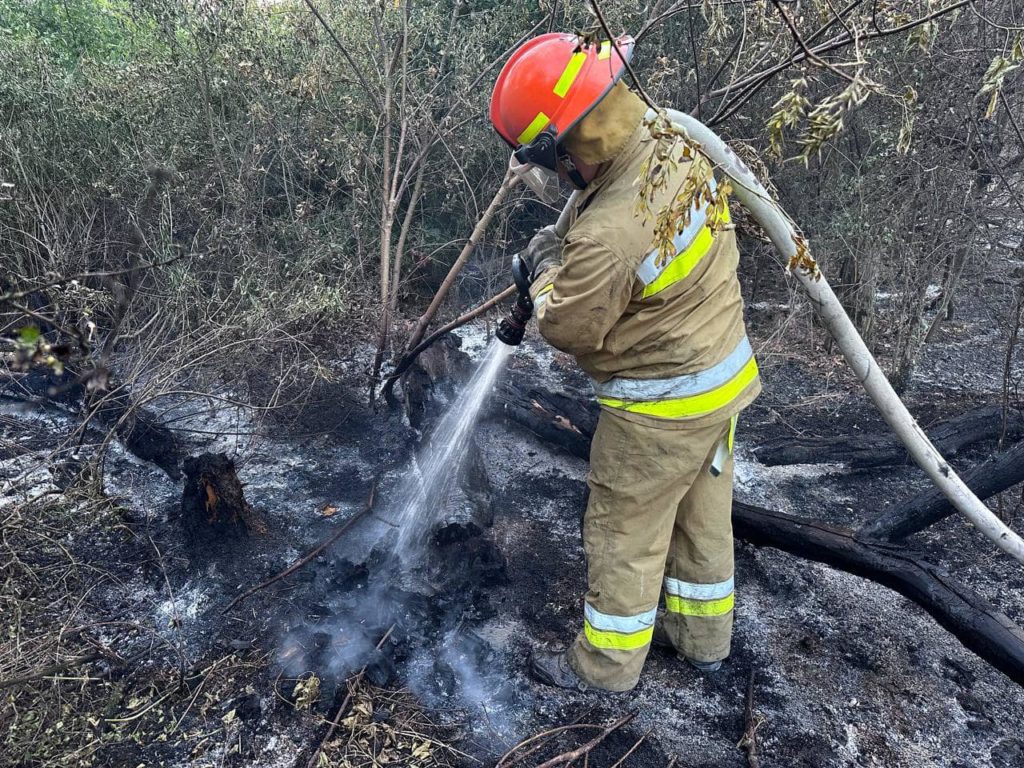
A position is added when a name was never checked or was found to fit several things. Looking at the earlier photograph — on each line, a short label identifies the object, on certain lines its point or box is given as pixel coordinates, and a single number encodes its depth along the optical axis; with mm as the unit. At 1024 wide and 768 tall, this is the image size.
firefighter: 2232
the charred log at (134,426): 3914
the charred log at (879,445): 4211
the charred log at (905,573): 2520
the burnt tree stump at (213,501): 3336
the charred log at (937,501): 3262
